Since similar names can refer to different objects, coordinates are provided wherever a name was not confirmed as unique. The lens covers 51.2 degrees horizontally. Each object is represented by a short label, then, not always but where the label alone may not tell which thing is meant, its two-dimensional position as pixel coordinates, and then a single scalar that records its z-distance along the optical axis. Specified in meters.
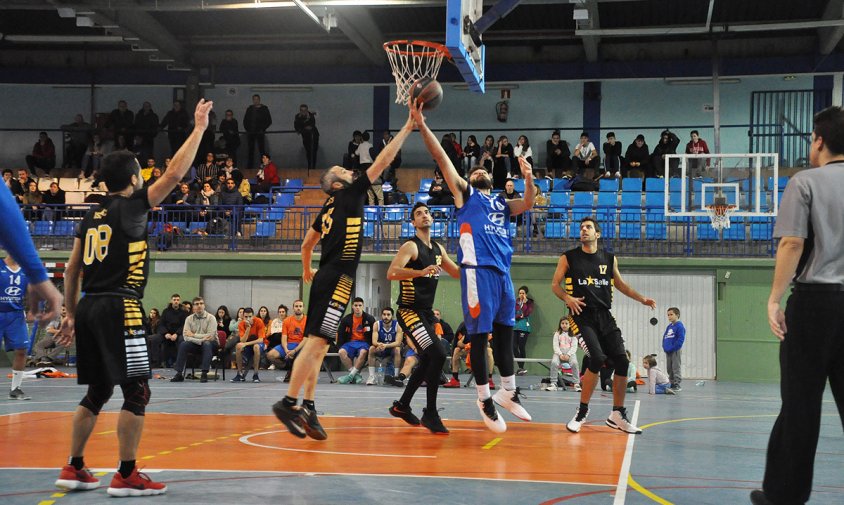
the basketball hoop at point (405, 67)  14.43
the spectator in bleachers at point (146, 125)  28.69
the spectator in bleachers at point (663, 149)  24.87
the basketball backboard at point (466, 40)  10.94
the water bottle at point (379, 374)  18.31
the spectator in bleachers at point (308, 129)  28.33
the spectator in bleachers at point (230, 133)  27.60
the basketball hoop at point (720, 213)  19.59
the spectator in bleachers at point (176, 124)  27.91
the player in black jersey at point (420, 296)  9.11
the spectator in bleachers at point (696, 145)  23.94
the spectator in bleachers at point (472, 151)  25.39
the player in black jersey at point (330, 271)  7.37
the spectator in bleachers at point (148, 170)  25.59
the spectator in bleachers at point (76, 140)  28.44
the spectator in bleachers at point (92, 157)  28.05
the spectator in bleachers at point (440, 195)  23.06
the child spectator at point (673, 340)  17.91
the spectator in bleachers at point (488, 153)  24.08
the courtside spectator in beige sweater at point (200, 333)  18.09
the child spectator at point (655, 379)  16.94
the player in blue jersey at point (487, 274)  8.05
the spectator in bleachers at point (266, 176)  26.12
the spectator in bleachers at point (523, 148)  25.15
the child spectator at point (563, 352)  18.22
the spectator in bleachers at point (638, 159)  25.03
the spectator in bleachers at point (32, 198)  24.73
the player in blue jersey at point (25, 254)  3.03
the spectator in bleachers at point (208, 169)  26.27
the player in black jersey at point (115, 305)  5.48
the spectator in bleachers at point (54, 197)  24.67
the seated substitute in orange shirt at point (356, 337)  18.52
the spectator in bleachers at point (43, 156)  28.42
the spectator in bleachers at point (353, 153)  26.33
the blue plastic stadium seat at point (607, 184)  24.39
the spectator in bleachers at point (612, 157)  25.42
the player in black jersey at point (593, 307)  9.14
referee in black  4.49
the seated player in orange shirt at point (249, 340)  18.28
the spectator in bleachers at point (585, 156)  25.38
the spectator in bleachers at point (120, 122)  28.53
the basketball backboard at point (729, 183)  19.75
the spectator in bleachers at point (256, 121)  28.62
